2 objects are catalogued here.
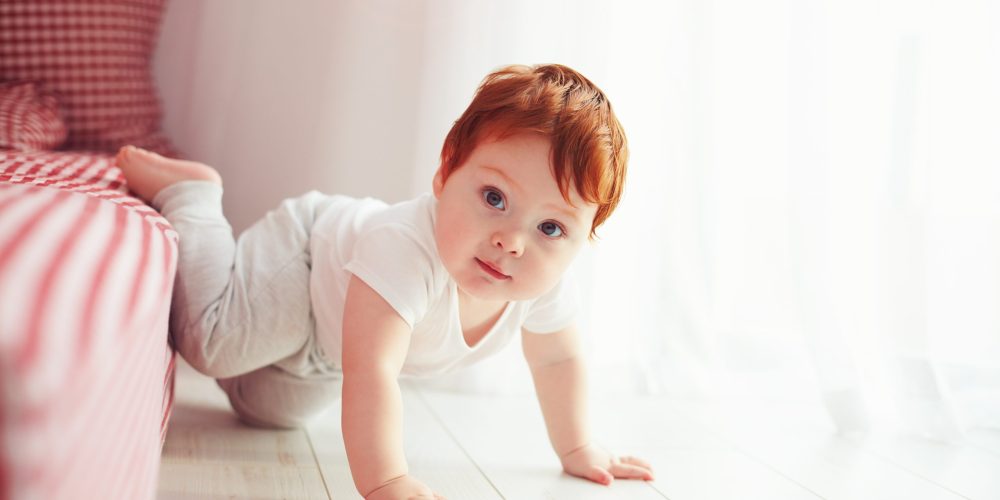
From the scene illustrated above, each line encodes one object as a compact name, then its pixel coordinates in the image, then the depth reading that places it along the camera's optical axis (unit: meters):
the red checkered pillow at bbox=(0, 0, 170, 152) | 1.53
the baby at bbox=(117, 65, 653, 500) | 0.89
